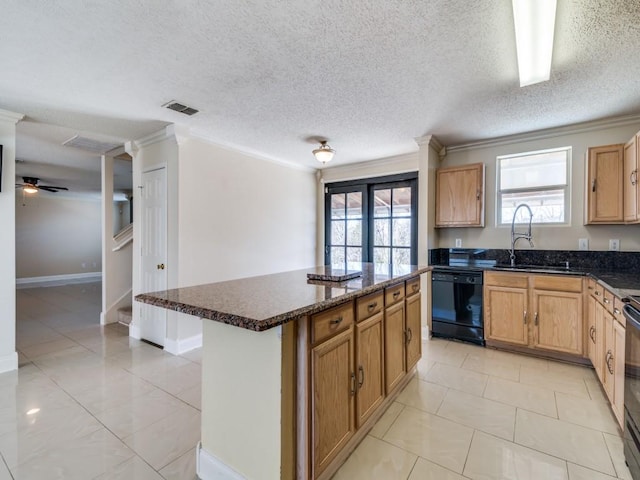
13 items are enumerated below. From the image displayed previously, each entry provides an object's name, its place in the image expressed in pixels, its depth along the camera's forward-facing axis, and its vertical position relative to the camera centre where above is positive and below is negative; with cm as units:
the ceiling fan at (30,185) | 575 +97
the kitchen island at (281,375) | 132 -67
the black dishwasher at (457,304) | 340 -78
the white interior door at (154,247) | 346 -12
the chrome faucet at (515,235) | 357 +2
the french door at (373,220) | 451 +26
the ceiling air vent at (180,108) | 269 +118
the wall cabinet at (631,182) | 262 +50
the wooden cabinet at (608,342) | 188 -75
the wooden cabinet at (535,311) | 288 -74
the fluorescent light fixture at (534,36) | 155 +117
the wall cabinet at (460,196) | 362 +50
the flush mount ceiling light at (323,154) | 342 +94
